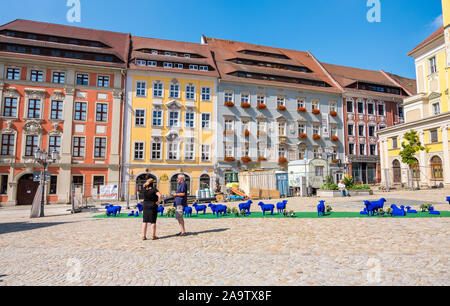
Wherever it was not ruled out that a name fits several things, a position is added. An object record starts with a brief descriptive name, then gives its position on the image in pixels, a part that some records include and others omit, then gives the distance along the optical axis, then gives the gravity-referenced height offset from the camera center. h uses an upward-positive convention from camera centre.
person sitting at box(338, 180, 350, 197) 21.62 -0.63
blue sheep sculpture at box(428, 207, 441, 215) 11.33 -1.22
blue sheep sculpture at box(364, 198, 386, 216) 11.42 -0.97
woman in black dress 7.61 -0.65
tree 26.80 +3.19
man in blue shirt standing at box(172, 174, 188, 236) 8.03 -0.52
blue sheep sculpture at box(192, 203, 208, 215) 12.82 -1.17
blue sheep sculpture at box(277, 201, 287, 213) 12.58 -1.04
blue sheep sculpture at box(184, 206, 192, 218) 12.64 -1.37
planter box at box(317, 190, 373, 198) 21.73 -0.88
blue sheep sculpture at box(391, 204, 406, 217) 11.34 -1.21
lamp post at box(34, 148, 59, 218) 15.26 +1.27
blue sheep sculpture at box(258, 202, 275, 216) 12.39 -1.10
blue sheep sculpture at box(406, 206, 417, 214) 11.94 -1.23
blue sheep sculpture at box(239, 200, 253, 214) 13.16 -1.17
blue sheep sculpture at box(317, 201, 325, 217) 12.12 -1.17
